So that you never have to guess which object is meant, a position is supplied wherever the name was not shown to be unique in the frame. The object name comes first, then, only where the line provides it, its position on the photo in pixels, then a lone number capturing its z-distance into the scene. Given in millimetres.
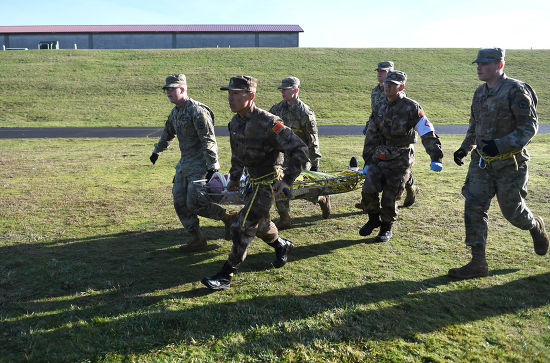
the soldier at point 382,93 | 8348
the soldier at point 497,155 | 5031
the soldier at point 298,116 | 7836
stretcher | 6023
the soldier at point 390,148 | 6367
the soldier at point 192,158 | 6219
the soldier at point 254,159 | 4949
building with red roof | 63594
